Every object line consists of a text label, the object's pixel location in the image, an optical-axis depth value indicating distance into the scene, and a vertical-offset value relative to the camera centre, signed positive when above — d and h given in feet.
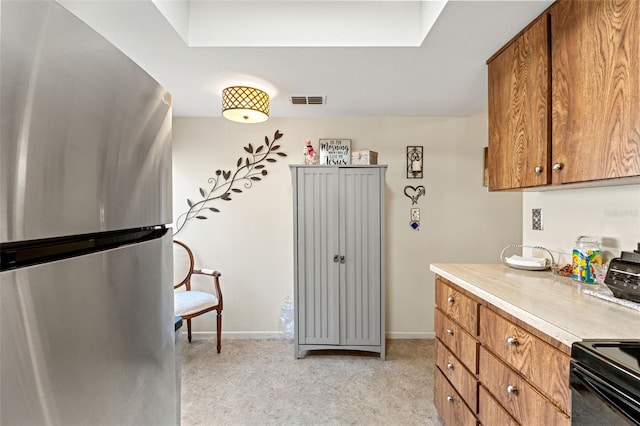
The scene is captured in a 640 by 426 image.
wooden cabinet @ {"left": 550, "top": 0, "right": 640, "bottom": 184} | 3.44 +1.56
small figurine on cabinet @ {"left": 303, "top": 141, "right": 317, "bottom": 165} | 9.31 +1.74
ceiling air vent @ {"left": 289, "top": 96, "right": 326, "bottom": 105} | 8.25 +3.14
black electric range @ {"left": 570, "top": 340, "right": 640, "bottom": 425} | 2.24 -1.41
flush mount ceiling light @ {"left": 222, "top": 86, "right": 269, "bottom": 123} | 7.34 +2.71
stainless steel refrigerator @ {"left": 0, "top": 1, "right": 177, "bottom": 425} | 1.32 -0.08
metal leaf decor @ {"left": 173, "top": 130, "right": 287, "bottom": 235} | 10.19 +1.07
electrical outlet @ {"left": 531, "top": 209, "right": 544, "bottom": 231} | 6.20 -0.21
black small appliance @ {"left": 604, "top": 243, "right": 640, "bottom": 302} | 3.71 -0.85
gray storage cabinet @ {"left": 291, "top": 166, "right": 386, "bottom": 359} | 8.73 -1.49
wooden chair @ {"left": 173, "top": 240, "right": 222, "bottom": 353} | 8.63 -2.63
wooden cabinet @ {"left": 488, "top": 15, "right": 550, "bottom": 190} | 4.72 +1.74
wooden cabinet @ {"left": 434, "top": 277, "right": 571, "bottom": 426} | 3.16 -2.12
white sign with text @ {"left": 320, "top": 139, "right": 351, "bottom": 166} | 9.87 +1.98
